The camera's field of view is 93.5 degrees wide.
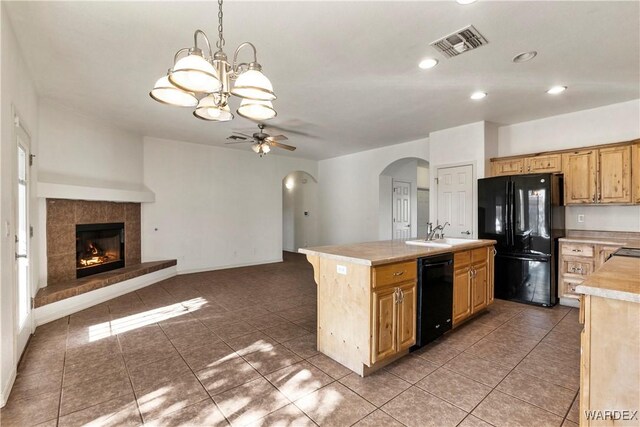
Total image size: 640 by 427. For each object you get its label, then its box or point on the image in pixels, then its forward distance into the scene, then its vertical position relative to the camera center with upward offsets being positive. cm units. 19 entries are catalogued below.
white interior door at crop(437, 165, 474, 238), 508 +21
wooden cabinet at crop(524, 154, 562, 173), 439 +71
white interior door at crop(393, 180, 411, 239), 748 +7
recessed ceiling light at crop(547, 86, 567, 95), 358 +148
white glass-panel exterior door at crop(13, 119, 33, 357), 267 -29
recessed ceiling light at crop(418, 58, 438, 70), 293 +148
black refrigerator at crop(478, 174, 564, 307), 409 -30
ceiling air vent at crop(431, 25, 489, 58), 246 +147
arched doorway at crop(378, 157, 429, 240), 711 +29
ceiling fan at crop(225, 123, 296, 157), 470 +113
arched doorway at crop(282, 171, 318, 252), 902 +4
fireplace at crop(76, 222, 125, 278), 462 -58
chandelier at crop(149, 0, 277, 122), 159 +76
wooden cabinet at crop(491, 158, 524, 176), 471 +71
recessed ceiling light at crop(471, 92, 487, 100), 376 +148
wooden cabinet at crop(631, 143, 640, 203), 377 +51
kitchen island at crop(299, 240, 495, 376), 238 -75
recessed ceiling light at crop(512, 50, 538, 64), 282 +148
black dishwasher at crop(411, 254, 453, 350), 274 -82
